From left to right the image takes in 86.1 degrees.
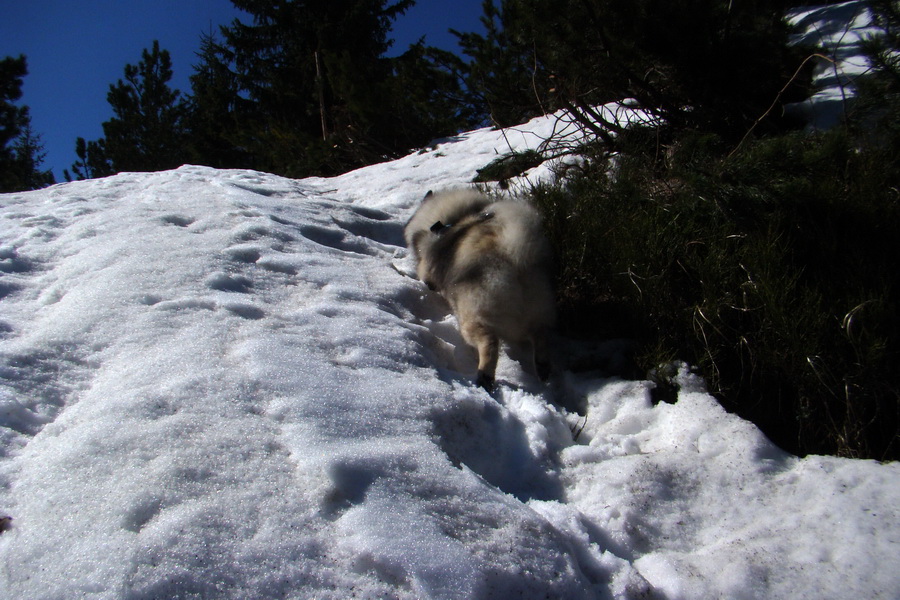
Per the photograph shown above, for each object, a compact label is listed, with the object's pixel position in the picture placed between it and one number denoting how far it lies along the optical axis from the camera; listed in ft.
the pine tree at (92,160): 58.18
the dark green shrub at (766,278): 7.75
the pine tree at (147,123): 54.39
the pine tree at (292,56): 39.77
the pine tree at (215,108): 45.57
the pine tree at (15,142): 45.92
